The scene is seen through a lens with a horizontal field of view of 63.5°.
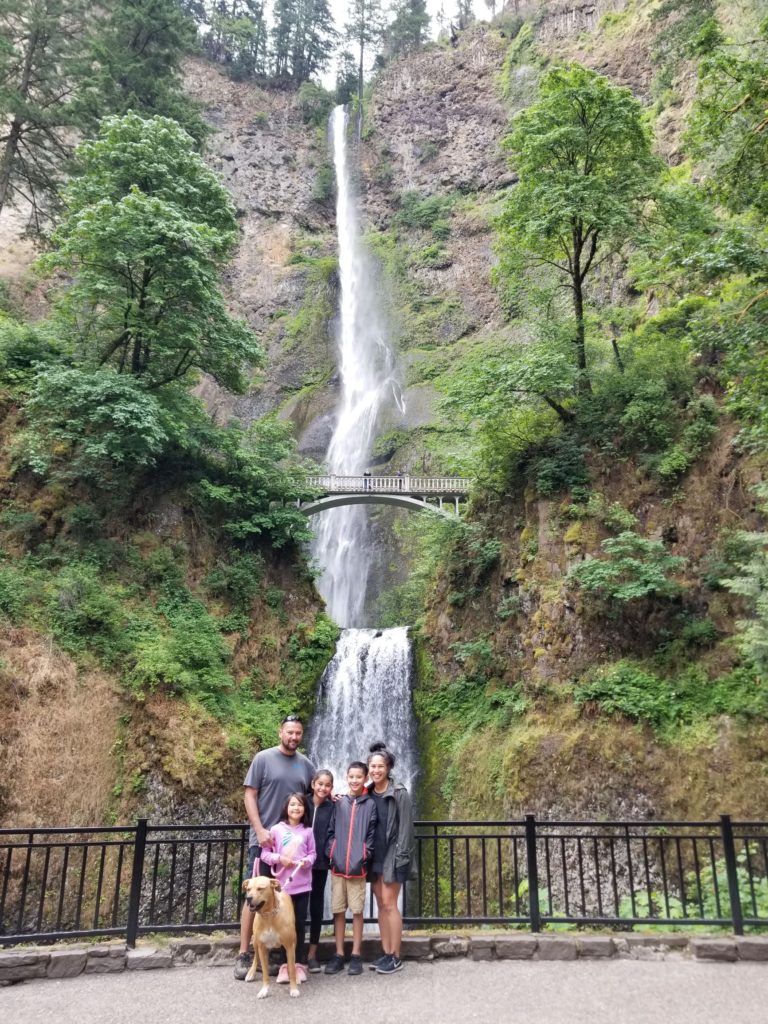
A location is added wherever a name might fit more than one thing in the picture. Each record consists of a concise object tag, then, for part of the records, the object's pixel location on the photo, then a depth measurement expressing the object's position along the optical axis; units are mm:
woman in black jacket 4824
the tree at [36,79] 18250
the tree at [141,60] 19797
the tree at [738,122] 8062
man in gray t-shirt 4879
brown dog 4414
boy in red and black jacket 4832
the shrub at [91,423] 14258
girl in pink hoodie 4660
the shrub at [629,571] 10961
